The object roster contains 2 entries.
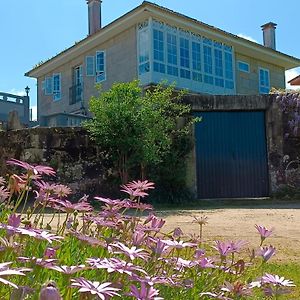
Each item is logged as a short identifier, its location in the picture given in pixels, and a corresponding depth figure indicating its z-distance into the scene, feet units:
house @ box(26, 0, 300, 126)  48.06
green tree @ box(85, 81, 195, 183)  25.34
